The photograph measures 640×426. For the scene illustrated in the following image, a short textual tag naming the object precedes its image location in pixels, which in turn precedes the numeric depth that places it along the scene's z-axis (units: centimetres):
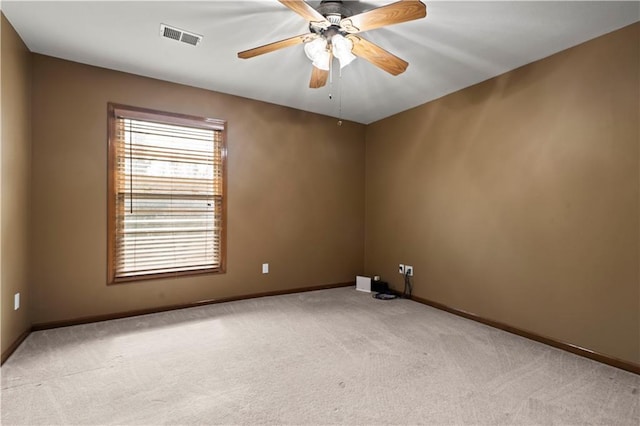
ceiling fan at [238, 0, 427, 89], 181
